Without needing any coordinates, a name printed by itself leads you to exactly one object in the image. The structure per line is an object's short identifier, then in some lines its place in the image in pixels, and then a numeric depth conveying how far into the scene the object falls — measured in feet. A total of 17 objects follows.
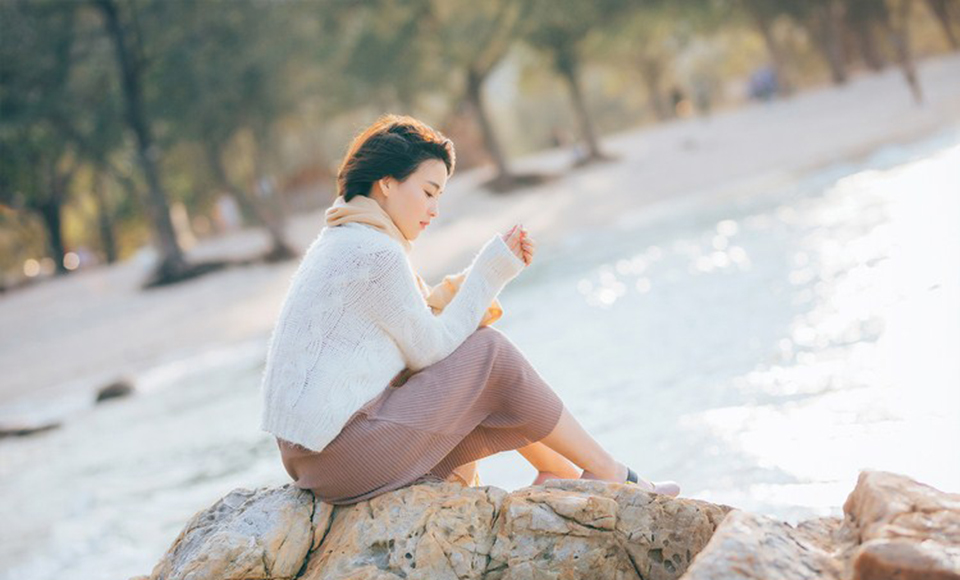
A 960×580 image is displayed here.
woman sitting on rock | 11.43
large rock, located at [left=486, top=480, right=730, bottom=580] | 10.78
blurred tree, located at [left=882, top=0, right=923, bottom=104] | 89.61
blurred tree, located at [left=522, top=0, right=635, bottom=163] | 97.81
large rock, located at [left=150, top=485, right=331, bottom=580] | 10.73
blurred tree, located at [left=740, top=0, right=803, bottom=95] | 113.70
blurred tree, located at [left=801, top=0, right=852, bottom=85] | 113.80
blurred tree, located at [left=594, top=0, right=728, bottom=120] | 108.58
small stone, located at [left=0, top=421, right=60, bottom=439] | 41.93
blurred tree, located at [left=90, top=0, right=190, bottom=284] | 80.23
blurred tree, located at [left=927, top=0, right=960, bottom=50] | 114.71
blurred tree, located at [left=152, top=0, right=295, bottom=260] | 86.69
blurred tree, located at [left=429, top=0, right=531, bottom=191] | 95.45
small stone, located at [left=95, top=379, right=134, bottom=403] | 46.70
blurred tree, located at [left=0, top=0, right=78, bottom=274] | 80.94
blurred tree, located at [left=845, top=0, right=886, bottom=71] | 119.85
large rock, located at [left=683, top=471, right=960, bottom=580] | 7.88
